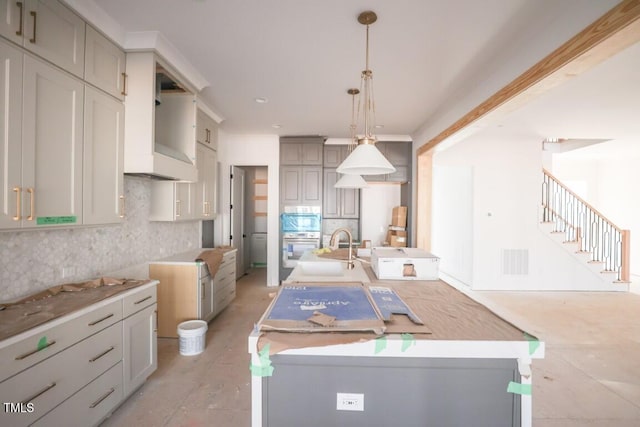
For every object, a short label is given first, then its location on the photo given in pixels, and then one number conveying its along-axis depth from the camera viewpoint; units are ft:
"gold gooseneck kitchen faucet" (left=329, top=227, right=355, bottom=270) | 7.81
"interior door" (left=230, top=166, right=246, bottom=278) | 17.28
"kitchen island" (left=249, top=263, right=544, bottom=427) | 3.57
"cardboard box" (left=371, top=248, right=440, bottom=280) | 6.87
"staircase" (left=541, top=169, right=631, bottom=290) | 17.01
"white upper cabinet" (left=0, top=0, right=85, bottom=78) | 4.94
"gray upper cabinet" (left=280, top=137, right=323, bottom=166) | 16.99
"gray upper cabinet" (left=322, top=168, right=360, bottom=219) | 17.07
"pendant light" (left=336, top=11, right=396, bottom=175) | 6.23
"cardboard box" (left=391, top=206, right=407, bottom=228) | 16.89
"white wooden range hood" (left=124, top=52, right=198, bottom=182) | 7.78
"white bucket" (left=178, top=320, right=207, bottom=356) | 9.24
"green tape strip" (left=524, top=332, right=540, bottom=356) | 3.55
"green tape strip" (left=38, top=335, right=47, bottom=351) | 4.65
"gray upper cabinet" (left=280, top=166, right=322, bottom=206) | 16.96
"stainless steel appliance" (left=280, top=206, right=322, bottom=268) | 16.58
